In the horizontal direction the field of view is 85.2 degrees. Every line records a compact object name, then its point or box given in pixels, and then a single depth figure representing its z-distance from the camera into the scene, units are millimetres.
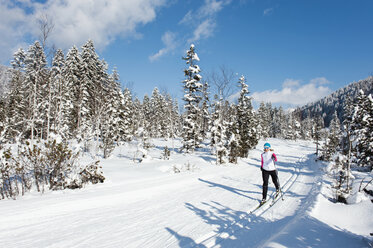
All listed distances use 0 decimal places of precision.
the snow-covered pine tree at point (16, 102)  25983
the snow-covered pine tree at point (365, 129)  17248
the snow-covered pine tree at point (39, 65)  13820
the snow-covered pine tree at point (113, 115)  19078
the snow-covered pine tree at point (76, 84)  27681
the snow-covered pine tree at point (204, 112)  26422
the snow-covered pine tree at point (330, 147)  23866
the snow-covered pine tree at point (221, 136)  18375
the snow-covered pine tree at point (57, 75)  15243
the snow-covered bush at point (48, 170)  7316
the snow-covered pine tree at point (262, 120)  57125
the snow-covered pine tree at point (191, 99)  25188
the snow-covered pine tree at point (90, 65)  25503
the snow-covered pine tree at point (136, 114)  35294
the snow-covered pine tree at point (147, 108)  48281
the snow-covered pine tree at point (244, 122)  23617
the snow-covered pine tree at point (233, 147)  19688
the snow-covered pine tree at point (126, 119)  31564
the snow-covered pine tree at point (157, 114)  49156
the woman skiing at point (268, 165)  7400
